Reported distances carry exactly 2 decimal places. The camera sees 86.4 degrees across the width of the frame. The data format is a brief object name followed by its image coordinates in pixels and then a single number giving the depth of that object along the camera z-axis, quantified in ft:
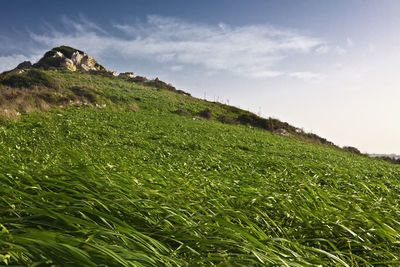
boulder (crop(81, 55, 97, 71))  189.35
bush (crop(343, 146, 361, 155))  111.98
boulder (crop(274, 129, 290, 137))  107.19
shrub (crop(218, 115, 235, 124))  108.33
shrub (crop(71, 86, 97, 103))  79.72
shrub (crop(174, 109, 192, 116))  99.50
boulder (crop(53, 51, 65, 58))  184.69
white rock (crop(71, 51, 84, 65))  189.63
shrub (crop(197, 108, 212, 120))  105.42
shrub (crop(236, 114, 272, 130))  114.61
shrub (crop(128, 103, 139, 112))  84.61
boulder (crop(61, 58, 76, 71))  169.91
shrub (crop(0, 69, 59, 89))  83.05
